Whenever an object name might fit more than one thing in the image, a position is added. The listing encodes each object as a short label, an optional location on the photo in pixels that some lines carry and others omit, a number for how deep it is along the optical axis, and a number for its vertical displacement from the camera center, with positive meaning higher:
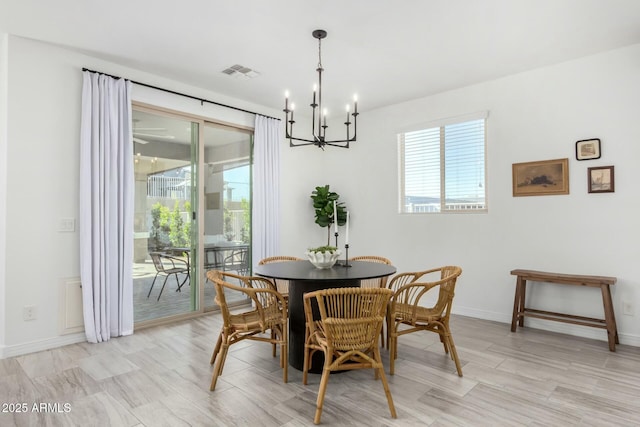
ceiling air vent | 3.85 +1.56
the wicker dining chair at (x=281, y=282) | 3.55 -0.68
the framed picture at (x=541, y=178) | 3.76 +0.38
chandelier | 2.99 +1.54
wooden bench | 3.28 -0.88
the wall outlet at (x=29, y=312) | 3.22 -0.85
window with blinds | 4.43 +0.59
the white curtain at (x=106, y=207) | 3.46 +0.09
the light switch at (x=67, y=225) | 3.41 -0.08
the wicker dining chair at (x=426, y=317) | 2.74 -0.80
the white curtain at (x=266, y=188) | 4.96 +0.37
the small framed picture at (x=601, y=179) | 3.49 +0.33
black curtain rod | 3.71 +1.43
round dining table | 2.64 -0.51
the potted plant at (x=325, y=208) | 5.38 +0.10
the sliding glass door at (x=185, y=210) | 4.08 +0.07
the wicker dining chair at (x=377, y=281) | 3.34 -0.64
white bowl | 3.02 -0.37
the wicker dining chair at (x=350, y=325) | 2.16 -0.67
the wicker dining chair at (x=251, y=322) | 2.55 -0.80
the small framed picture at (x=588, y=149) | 3.56 +0.63
